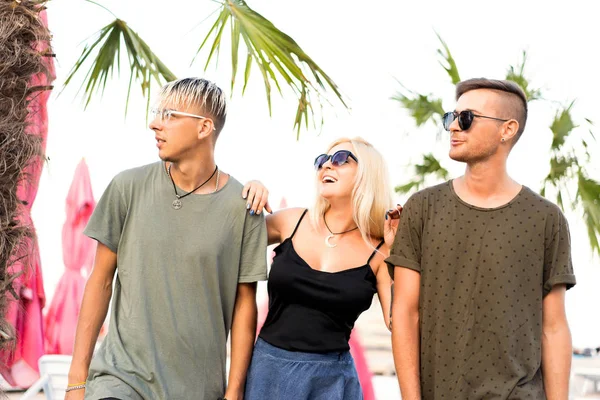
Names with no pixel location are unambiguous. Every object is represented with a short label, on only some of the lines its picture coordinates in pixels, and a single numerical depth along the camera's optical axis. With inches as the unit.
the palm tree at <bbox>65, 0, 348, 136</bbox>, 195.6
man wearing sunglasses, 121.0
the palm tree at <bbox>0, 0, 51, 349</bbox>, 138.2
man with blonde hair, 131.4
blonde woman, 139.3
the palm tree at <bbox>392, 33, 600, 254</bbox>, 334.0
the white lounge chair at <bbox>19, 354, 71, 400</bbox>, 243.9
